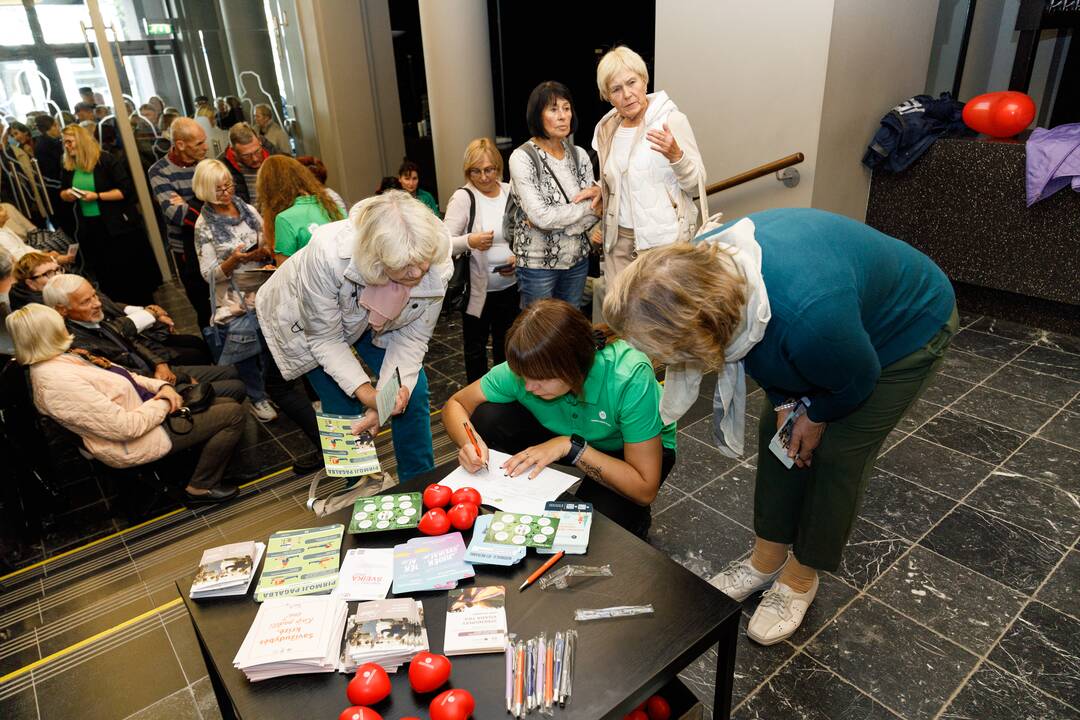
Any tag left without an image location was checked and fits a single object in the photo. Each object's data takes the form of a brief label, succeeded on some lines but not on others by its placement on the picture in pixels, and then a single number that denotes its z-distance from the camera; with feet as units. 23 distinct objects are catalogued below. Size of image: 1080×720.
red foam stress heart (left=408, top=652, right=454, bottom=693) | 3.95
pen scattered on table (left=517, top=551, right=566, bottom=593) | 4.78
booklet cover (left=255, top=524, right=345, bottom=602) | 4.82
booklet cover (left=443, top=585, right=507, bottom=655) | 4.26
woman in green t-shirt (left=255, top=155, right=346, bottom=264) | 9.20
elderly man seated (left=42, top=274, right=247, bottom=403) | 9.69
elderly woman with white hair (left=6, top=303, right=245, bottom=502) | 8.57
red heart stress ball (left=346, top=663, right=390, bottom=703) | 3.89
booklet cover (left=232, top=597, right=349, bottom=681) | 4.13
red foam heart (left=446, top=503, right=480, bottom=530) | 5.31
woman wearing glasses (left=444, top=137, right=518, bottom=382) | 10.79
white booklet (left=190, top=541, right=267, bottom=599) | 4.82
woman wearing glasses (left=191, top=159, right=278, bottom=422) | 10.80
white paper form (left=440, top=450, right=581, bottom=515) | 5.60
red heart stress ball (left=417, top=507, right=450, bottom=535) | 5.27
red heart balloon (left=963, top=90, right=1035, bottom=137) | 12.68
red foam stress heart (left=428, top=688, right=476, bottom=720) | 3.73
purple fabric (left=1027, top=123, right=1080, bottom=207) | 11.80
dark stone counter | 12.56
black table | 3.99
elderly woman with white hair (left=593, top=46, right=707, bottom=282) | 9.34
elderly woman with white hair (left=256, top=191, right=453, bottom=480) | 6.38
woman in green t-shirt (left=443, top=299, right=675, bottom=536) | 5.71
